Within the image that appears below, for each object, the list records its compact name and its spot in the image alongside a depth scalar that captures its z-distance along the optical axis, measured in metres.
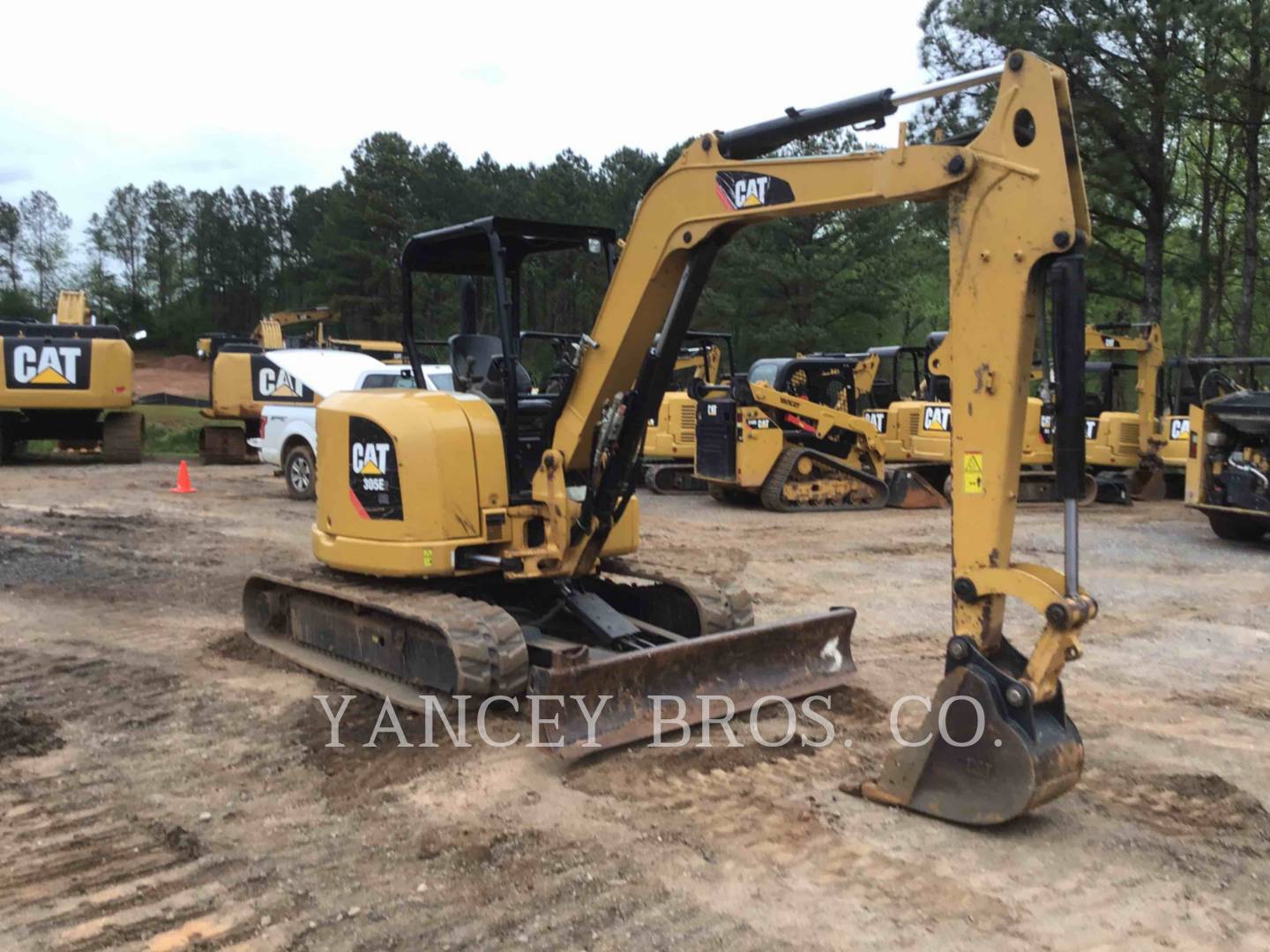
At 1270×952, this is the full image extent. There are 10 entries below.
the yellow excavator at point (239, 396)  20.08
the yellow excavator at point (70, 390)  17.95
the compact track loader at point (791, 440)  15.02
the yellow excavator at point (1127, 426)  16.08
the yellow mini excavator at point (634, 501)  4.07
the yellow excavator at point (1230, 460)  11.70
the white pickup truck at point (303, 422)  14.14
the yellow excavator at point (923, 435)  15.70
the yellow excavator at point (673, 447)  17.50
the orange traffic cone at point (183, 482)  15.54
